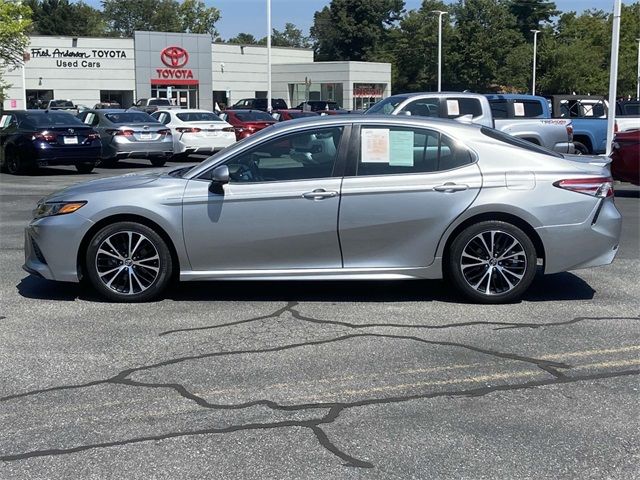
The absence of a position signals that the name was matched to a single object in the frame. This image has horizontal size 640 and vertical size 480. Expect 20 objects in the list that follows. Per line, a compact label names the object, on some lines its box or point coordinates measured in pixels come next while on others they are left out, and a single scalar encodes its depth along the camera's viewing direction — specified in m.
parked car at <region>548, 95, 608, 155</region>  21.59
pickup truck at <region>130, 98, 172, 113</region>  48.20
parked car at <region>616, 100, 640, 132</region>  22.16
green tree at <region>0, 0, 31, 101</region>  25.98
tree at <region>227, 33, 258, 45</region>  149.62
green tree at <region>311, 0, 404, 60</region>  113.06
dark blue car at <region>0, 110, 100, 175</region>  19.06
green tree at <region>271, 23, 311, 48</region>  155.00
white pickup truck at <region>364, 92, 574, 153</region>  15.58
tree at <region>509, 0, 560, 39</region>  98.19
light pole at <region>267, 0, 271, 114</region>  38.12
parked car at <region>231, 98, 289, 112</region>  49.19
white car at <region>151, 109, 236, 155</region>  23.55
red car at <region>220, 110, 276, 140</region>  26.11
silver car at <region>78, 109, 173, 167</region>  21.56
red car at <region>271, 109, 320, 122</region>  31.53
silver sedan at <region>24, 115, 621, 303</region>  6.86
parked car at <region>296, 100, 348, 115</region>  47.56
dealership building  59.88
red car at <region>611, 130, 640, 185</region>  14.33
